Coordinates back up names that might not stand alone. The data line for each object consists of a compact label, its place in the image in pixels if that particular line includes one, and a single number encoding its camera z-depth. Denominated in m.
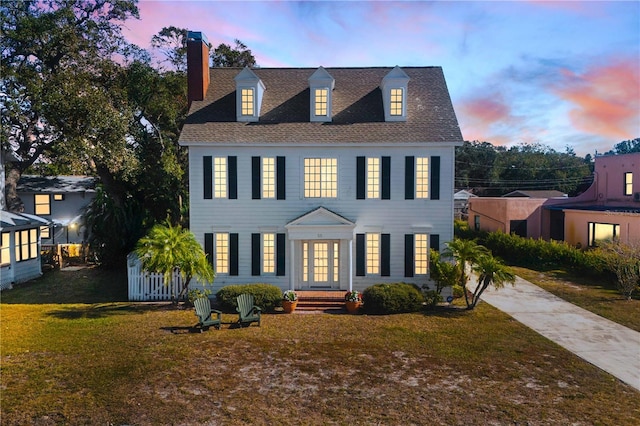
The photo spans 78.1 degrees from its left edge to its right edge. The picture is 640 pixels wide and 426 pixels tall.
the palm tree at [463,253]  15.84
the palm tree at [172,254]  15.38
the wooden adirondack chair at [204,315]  13.65
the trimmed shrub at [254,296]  15.88
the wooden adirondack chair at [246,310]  14.17
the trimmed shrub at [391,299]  15.79
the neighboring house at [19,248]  20.05
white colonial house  18.05
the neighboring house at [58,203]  32.25
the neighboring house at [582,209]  26.92
